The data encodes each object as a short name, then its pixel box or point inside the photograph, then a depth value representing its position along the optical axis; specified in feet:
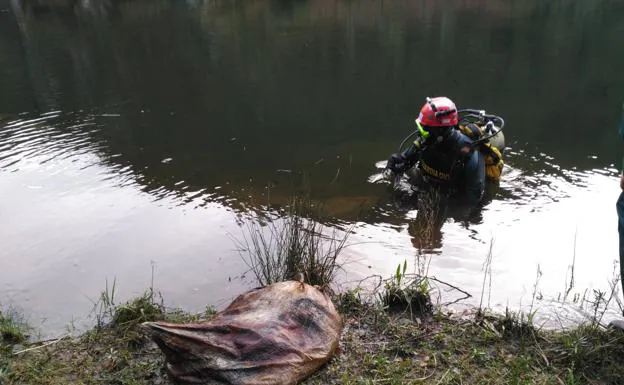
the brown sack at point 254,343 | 10.16
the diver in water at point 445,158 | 20.68
